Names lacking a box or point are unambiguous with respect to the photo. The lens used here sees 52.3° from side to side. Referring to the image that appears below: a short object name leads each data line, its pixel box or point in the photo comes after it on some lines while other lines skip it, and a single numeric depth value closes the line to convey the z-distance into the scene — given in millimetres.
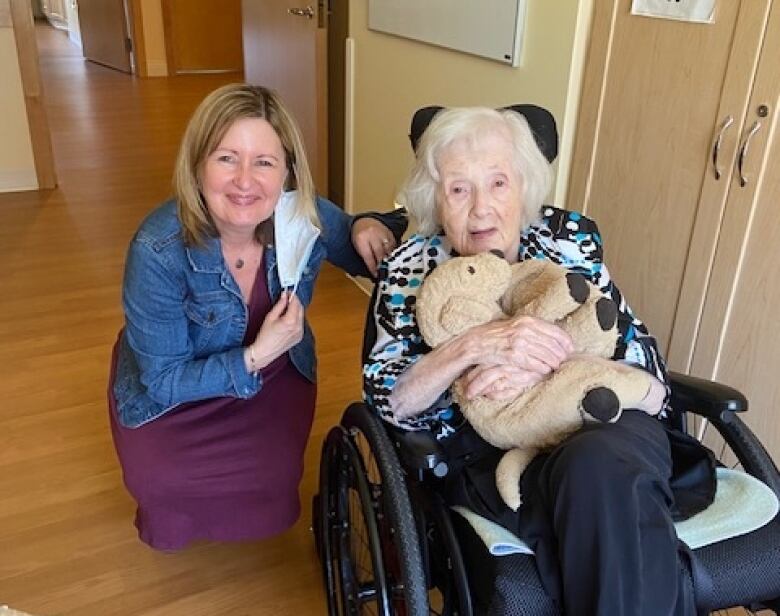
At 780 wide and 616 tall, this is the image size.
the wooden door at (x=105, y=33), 7250
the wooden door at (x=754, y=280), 1518
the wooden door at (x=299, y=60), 3250
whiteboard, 2049
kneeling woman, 1527
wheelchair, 1120
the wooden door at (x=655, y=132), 1581
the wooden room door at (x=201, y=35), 7305
